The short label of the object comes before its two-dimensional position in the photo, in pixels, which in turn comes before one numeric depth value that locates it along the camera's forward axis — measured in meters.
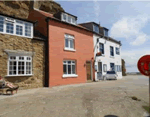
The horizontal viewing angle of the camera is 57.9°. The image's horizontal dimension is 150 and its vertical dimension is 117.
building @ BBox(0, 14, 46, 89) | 10.85
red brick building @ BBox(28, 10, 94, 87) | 13.89
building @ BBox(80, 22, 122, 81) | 20.31
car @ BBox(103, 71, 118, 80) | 21.59
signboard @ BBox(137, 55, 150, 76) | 2.75
